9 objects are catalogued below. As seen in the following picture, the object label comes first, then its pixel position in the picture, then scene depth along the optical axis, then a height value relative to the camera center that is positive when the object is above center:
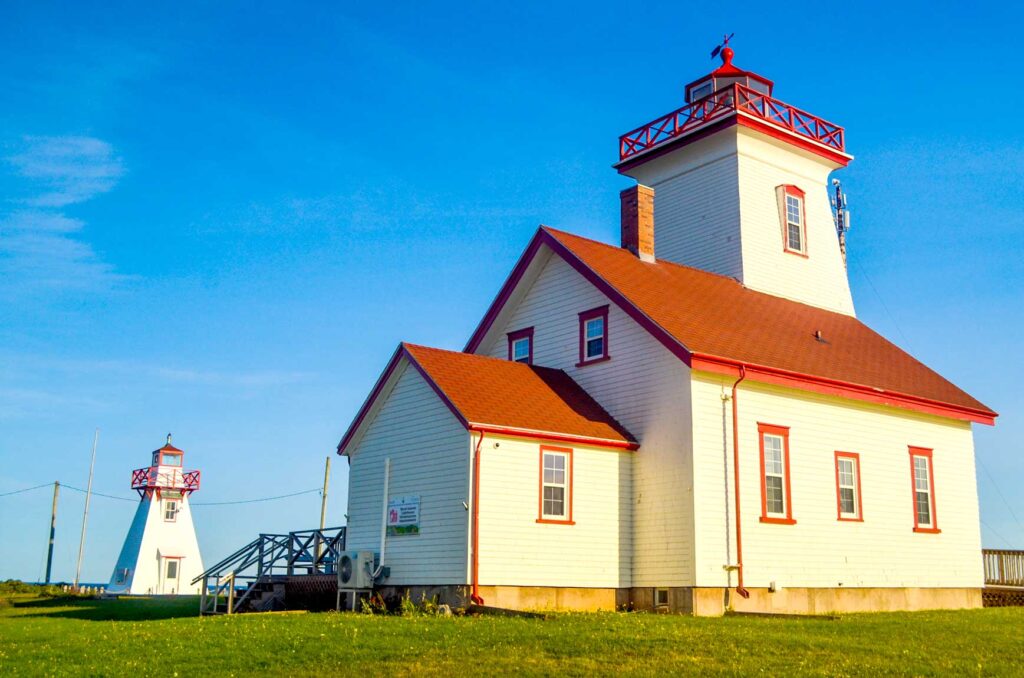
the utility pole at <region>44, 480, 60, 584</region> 61.71 +3.31
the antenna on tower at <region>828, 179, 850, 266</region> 39.09 +13.69
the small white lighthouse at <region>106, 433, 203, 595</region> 56.16 +2.19
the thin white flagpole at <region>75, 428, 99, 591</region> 63.25 +3.39
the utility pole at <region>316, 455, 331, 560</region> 52.22 +4.15
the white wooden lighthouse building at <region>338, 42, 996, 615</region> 21.98 +3.02
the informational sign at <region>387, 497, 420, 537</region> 22.62 +1.41
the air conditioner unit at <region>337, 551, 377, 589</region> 22.77 +0.25
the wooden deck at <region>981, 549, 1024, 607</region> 30.69 +0.62
